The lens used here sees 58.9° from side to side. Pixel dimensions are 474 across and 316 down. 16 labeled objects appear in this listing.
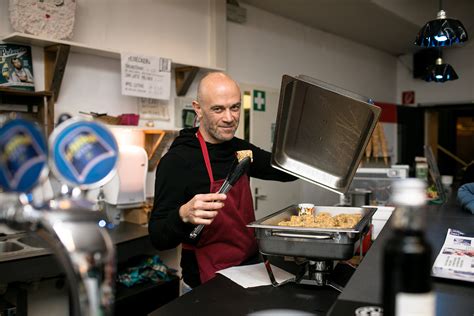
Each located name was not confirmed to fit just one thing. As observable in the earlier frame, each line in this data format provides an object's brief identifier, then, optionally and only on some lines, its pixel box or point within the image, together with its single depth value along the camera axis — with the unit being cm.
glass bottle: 60
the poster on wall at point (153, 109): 348
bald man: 178
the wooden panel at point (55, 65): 277
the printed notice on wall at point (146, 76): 320
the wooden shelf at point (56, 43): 258
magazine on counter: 107
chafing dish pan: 125
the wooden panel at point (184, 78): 369
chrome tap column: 59
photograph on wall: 262
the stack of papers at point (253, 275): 149
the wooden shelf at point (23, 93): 254
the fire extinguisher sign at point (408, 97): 743
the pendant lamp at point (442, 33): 299
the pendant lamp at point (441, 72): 415
